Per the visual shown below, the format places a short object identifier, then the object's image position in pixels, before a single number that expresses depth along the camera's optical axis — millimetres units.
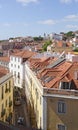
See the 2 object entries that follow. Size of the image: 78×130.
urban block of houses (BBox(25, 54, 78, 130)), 14309
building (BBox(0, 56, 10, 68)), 44467
